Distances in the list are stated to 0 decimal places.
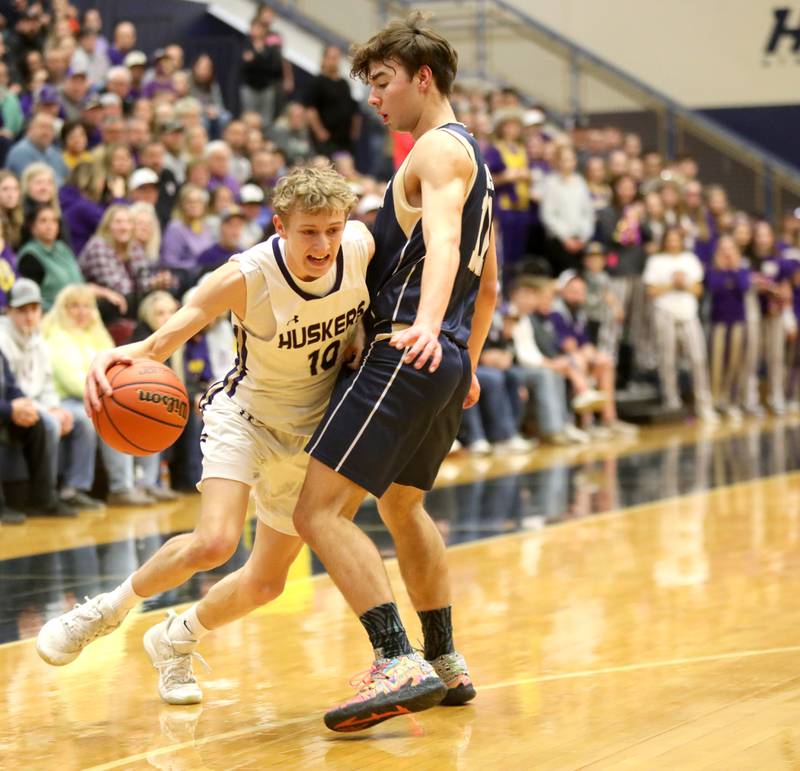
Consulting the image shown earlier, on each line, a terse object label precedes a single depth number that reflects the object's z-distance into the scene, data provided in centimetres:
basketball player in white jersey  836
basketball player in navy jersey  800
